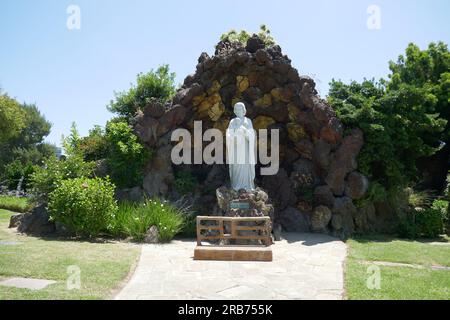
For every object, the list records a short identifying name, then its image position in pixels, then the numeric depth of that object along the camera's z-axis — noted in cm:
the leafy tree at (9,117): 2143
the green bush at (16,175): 2252
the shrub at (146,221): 1034
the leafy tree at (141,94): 1784
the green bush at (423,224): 1214
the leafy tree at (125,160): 1249
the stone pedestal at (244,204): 1036
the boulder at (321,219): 1214
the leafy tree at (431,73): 1603
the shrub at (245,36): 1414
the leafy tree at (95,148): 1367
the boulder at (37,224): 1086
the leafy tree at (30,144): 3641
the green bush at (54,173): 1132
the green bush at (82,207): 998
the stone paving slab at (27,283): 556
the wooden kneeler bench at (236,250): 804
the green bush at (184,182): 1274
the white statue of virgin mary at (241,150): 1118
